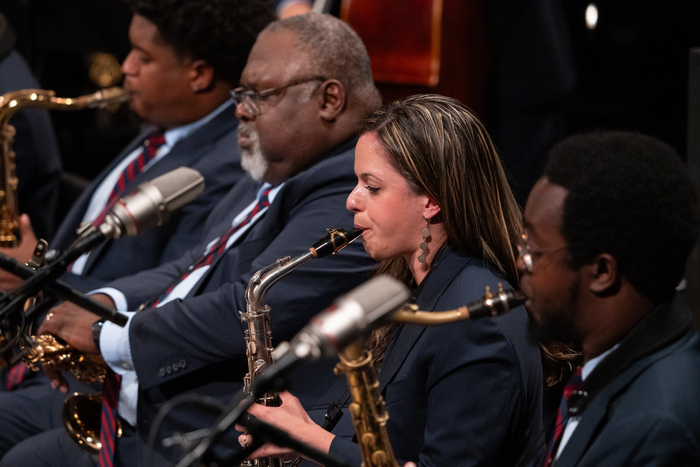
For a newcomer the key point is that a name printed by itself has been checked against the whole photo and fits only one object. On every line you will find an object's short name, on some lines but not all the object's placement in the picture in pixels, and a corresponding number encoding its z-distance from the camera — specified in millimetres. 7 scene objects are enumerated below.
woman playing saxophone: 8000
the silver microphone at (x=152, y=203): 8126
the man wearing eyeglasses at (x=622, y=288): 7793
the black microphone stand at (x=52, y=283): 7961
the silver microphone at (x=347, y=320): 7706
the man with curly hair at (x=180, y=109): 8718
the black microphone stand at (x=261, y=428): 7720
